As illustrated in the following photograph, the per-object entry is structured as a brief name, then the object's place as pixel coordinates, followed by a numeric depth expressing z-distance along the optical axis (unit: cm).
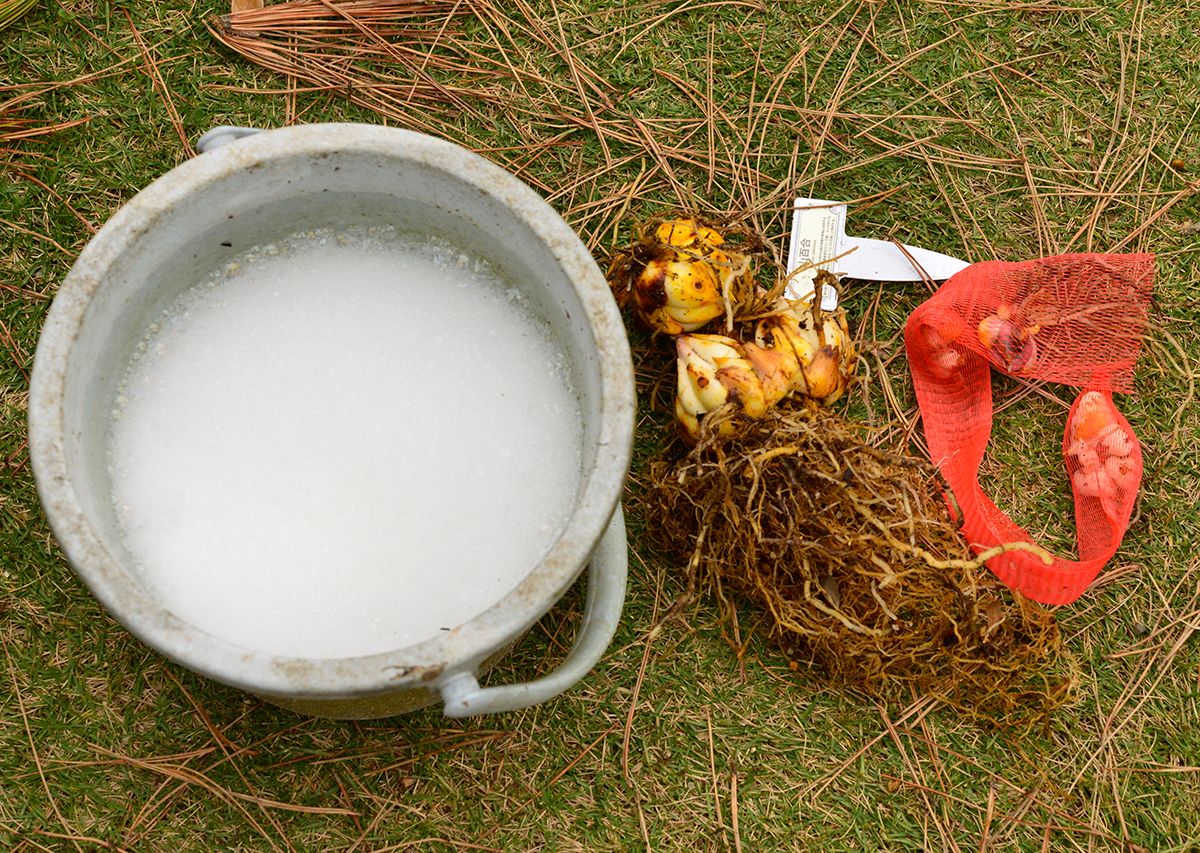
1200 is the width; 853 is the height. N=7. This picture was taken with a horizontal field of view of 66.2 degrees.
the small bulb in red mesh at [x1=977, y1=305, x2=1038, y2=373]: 151
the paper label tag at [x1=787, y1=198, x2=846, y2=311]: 157
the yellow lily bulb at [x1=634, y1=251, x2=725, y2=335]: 134
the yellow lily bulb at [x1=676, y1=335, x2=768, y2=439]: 133
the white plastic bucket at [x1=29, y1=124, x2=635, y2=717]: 94
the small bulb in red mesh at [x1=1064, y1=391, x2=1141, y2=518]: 153
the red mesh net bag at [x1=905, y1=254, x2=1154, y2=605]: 151
